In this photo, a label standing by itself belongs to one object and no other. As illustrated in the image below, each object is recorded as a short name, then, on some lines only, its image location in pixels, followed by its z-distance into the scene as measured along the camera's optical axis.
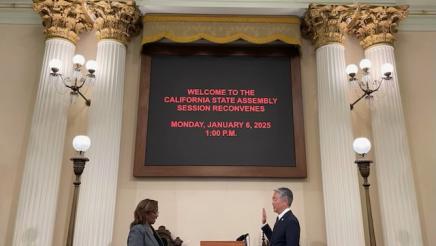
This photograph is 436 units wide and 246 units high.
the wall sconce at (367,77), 5.91
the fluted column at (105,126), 5.50
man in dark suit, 4.07
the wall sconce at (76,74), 5.74
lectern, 4.57
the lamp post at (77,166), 4.39
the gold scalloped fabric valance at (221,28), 6.51
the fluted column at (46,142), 5.44
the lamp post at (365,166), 4.48
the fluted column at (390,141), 5.63
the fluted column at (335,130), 5.56
